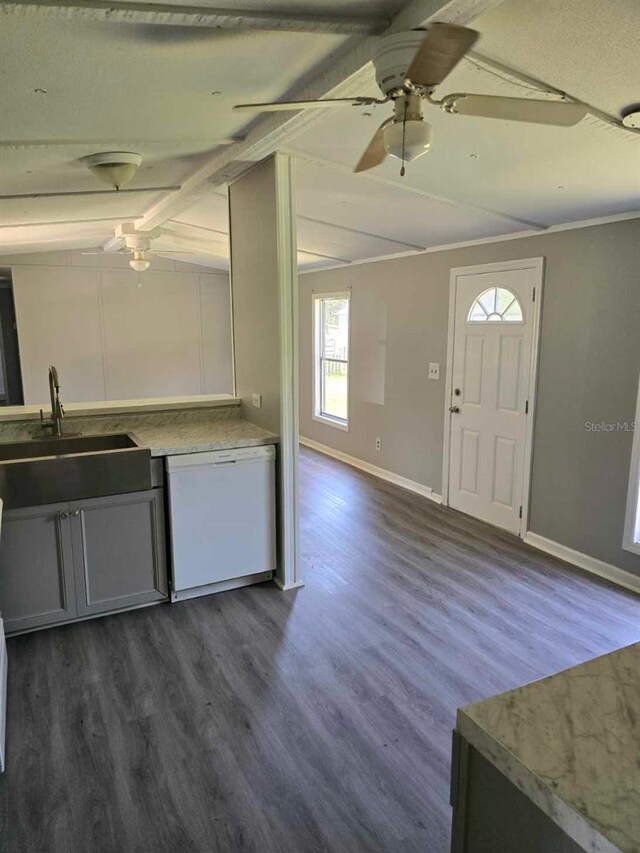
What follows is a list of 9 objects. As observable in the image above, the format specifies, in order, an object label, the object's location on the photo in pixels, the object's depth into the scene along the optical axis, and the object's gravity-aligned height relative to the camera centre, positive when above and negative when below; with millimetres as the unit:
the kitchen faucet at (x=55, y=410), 3295 -447
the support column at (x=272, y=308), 3154 +157
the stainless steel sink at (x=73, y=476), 2768 -723
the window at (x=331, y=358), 6543 -295
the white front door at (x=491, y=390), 4191 -439
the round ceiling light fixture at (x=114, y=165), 2582 +777
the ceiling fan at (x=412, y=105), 1588 +655
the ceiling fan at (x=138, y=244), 4984 +800
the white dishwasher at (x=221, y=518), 3176 -1069
